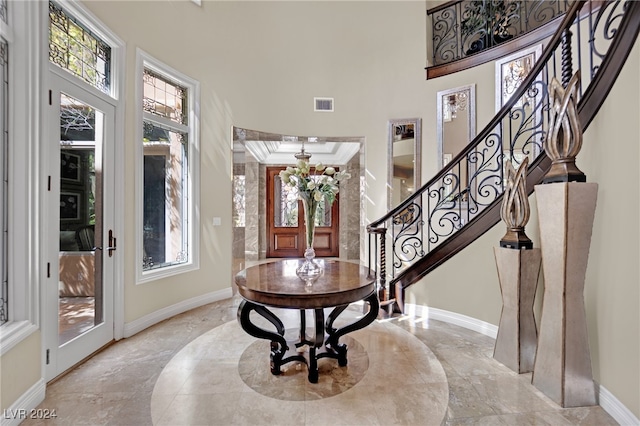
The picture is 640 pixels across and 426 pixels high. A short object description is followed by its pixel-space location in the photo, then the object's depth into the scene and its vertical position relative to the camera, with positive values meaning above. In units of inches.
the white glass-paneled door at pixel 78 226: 86.3 -4.8
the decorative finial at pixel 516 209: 86.5 +1.0
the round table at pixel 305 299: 73.0 -22.5
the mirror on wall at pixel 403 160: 174.2 +32.0
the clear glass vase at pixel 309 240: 89.0 -8.9
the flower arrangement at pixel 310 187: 88.0 +7.7
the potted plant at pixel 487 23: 162.2 +109.9
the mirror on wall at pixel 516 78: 141.6 +69.4
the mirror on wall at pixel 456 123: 161.2 +51.3
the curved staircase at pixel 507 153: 73.9 +26.9
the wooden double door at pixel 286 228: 293.9 -16.6
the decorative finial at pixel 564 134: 71.1 +19.9
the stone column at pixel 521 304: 86.4 -27.8
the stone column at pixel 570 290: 70.6 -19.5
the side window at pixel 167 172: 126.6 +18.9
